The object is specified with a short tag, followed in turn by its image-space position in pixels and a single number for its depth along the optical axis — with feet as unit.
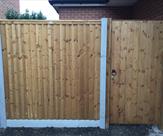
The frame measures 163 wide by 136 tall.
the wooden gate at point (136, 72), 13.20
